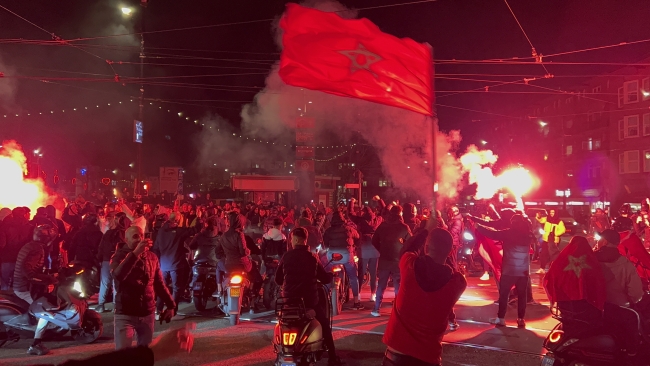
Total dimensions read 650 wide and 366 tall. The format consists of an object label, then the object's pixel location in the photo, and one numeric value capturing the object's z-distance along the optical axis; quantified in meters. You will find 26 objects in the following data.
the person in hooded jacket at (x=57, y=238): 11.96
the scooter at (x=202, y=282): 9.72
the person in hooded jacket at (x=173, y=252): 9.95
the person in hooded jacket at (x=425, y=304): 3.65
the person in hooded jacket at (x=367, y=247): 11.16
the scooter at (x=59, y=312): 7.41
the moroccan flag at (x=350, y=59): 7.42
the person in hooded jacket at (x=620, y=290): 5.20
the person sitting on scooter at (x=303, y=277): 6.00
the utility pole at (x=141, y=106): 20.12
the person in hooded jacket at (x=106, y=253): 9.75
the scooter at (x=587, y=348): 5.10
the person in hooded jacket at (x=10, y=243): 9.79
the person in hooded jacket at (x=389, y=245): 9.23
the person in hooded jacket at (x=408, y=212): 10.40
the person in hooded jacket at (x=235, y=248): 9.01
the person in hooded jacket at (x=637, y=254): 6.86
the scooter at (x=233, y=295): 8.79
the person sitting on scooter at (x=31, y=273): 7.48
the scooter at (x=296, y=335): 5.75
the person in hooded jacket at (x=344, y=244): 10.23
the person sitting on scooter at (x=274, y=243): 10.41
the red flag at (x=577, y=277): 5.41
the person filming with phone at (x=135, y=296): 5.34
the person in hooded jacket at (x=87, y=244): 10.20
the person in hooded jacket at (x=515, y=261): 8.31
